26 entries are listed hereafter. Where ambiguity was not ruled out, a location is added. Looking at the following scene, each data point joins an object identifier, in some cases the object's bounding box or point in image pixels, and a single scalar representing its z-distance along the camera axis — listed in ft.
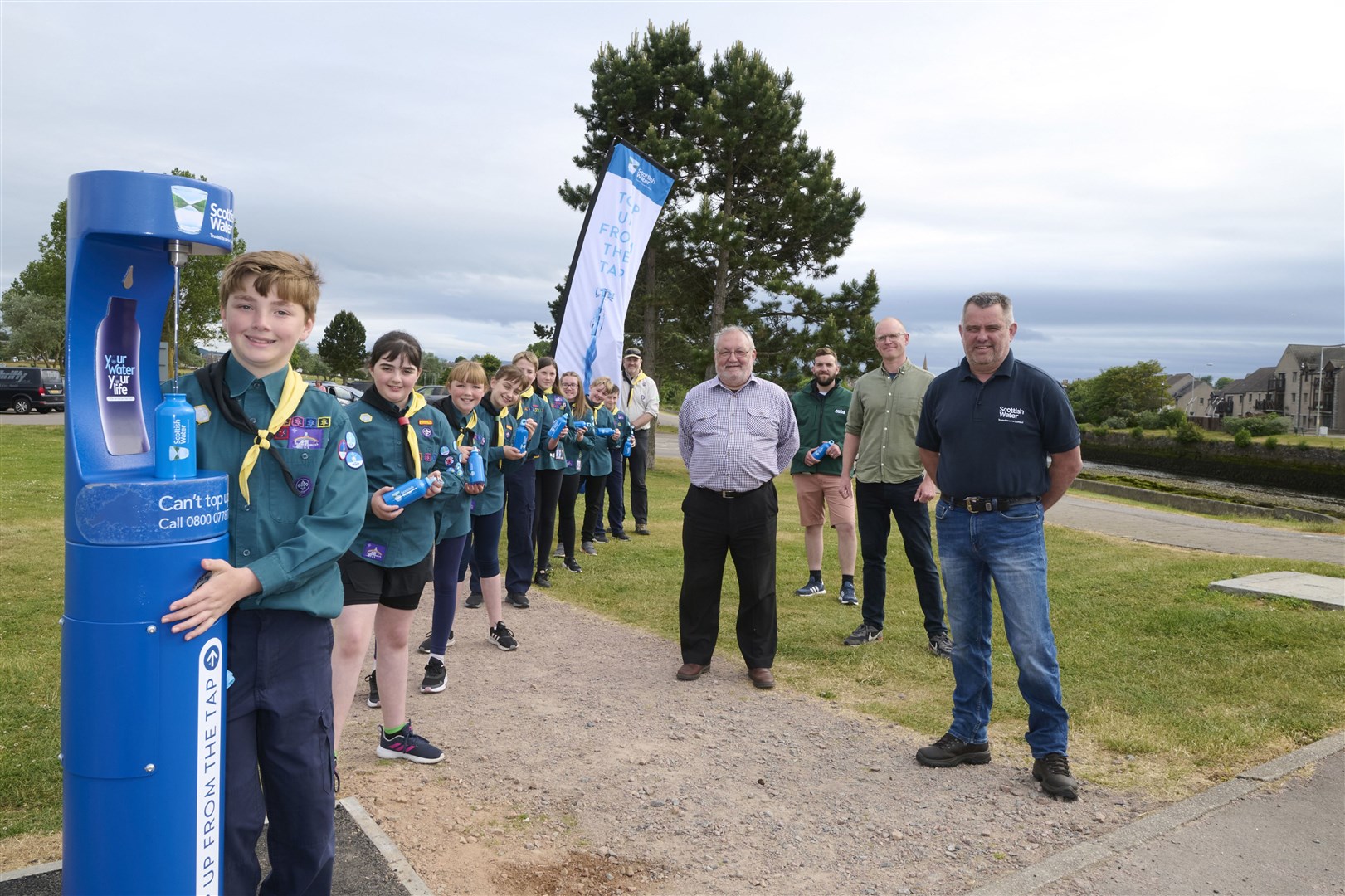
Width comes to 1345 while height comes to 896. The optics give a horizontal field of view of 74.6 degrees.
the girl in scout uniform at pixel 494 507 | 19.76
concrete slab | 23.04
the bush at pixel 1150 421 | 244.83
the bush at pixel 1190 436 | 194.29
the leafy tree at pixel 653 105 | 70.08
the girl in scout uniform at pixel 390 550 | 12.07
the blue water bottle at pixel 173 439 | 6.76
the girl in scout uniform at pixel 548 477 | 25.88
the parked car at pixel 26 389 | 104.99
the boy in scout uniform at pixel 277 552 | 7.50
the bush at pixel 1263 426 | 201.16
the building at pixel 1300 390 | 279.90
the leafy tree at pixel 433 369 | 267.96
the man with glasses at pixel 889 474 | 20.72
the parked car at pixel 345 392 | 113.36
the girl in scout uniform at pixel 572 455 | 27.81
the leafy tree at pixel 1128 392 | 302.04
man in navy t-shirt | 13.33
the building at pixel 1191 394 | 381.19
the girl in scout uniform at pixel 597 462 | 32.32
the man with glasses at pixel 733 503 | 18.21
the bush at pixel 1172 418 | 230.48
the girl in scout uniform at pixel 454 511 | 15.46
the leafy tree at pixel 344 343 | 258.78
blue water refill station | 6.57
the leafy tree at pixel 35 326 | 173.47
